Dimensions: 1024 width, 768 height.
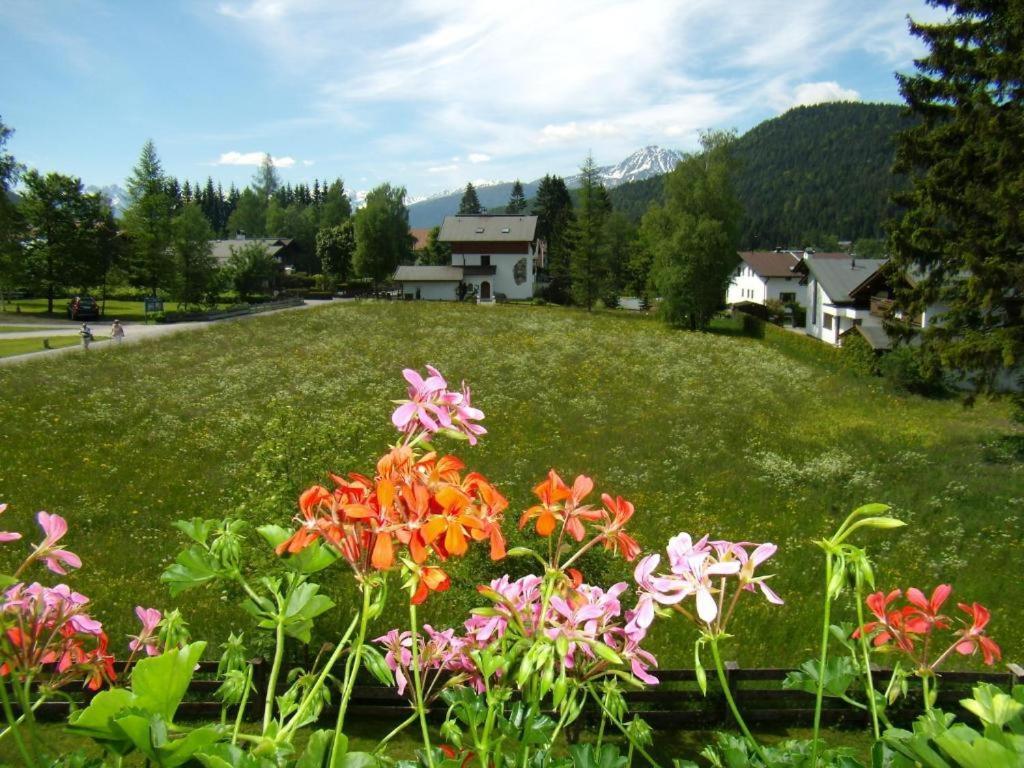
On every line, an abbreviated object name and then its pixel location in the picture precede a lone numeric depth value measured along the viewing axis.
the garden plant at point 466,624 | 0.99
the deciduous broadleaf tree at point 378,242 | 69.69
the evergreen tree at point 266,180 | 111.50
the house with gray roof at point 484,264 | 66.25
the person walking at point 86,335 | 30.42
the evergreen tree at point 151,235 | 49.00
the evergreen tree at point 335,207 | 95.81
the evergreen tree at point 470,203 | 124.32
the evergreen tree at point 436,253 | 92.78
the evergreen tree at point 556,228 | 73.69
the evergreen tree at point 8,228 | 40.12
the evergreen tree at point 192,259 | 48.44
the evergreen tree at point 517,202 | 109.51
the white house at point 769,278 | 73.12
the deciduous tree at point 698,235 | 46.00
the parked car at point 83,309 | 43.91
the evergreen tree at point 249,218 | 104.62
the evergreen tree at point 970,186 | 18.22
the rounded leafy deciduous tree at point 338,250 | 78.00
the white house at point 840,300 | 37.59
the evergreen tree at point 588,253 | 57.75
